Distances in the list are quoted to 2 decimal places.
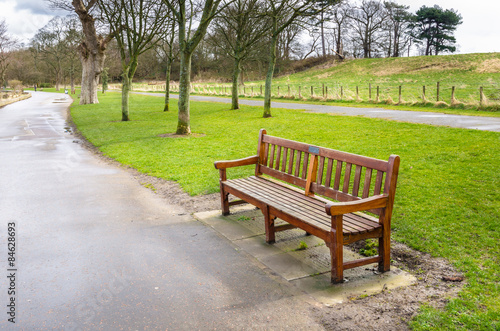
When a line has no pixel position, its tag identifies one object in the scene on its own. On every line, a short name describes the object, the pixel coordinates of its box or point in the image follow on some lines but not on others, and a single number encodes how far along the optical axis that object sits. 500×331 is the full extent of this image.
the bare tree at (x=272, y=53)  18.99
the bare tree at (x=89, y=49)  25.64
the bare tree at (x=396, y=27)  65.80
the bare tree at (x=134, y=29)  19.05
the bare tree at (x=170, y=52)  23.26
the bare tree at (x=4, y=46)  50.36
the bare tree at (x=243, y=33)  22.73
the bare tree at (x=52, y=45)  61.22
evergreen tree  61.09
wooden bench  4.05
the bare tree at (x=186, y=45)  13.28
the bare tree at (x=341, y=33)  64.19
